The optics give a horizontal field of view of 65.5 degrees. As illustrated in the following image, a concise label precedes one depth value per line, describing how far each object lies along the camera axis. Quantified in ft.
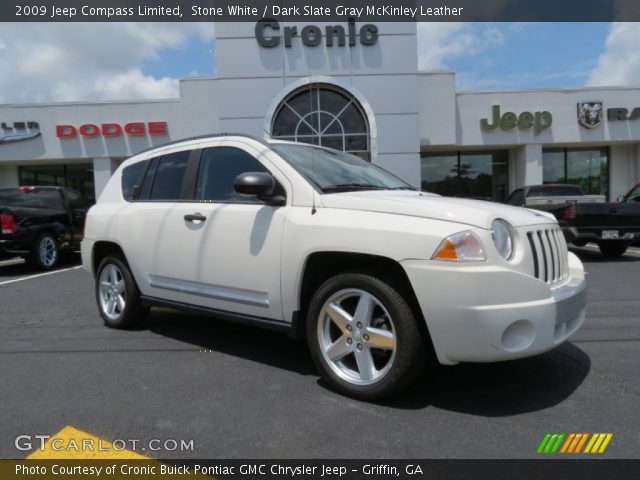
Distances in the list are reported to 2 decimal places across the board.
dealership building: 54.49
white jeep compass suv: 9.12
